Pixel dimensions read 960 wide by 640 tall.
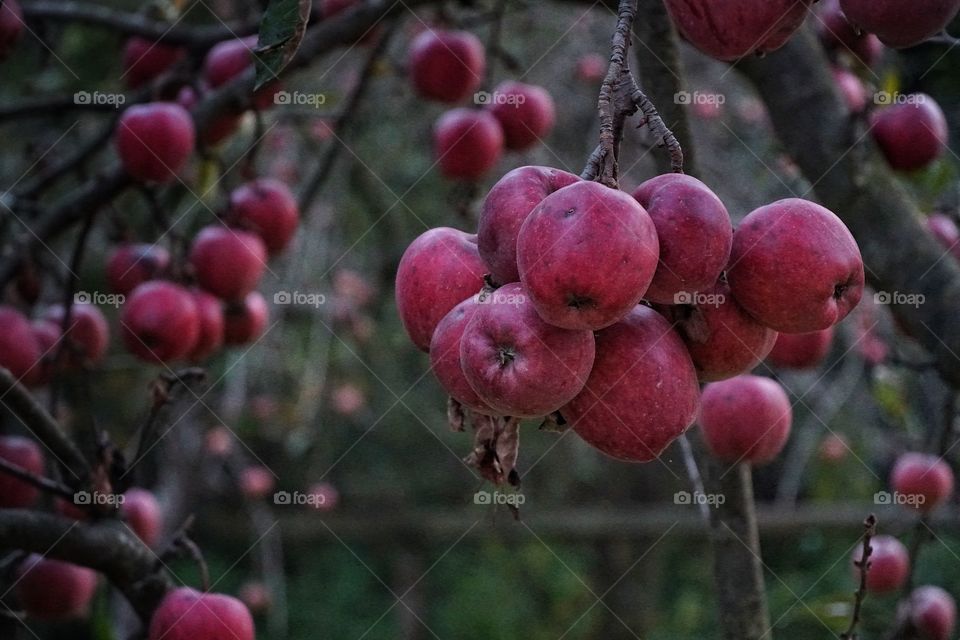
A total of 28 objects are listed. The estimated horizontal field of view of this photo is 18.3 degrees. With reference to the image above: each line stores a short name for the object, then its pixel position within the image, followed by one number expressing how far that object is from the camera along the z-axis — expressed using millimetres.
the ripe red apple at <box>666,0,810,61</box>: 1741
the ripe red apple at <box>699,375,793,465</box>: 1972
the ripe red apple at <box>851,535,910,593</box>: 2249
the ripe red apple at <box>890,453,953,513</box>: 2231
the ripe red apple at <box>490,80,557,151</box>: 2352
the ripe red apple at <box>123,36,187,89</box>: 2360
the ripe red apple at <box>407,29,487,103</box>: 2351
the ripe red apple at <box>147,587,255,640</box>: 1885
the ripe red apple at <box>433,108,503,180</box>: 2313
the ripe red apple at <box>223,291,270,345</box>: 2304
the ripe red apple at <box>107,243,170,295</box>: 2254
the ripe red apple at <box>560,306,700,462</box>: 1710
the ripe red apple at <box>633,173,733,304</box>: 1700
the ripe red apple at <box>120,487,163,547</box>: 2157
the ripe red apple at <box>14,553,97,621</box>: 2026
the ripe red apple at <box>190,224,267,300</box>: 2221
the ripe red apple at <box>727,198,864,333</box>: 1723
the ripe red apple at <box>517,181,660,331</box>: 1678
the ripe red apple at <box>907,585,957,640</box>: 2100
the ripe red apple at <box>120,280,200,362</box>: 2162
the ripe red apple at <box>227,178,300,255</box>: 2274
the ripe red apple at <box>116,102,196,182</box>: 2175
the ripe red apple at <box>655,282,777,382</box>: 1735
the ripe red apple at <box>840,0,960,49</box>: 1770
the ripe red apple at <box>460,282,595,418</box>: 1694
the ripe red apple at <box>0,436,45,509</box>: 2058
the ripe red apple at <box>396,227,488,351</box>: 1751
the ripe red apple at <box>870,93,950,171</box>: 2092
